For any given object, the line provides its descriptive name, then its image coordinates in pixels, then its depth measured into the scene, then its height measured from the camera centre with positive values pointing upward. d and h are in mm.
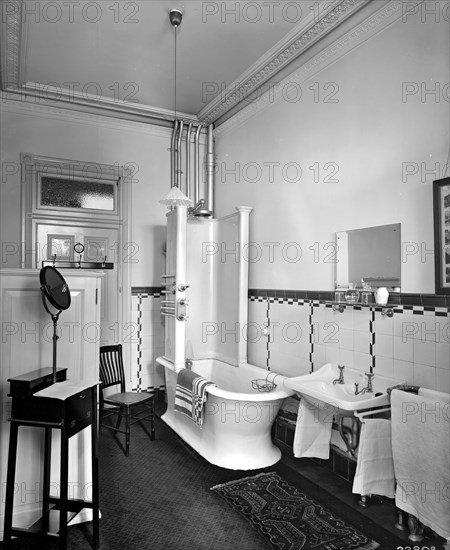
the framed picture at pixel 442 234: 2361 +270
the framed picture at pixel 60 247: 4453 +374
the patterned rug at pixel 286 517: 2324 -1458
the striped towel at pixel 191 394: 3277 -934
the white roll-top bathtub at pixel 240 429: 3133 -1144
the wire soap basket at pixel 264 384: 3510 -890
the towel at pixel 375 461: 2443 -1064
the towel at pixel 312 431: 3018 -1093
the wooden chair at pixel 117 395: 3816 -1087
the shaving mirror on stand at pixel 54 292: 2225 -61
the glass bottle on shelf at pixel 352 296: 2859 -103
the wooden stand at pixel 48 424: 2045 -732
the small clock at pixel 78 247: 4496 +373
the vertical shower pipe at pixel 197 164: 5047 +1423
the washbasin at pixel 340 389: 2465 -717
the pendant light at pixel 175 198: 3633 +724
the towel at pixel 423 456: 2080 -919
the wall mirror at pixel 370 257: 2723 +170
